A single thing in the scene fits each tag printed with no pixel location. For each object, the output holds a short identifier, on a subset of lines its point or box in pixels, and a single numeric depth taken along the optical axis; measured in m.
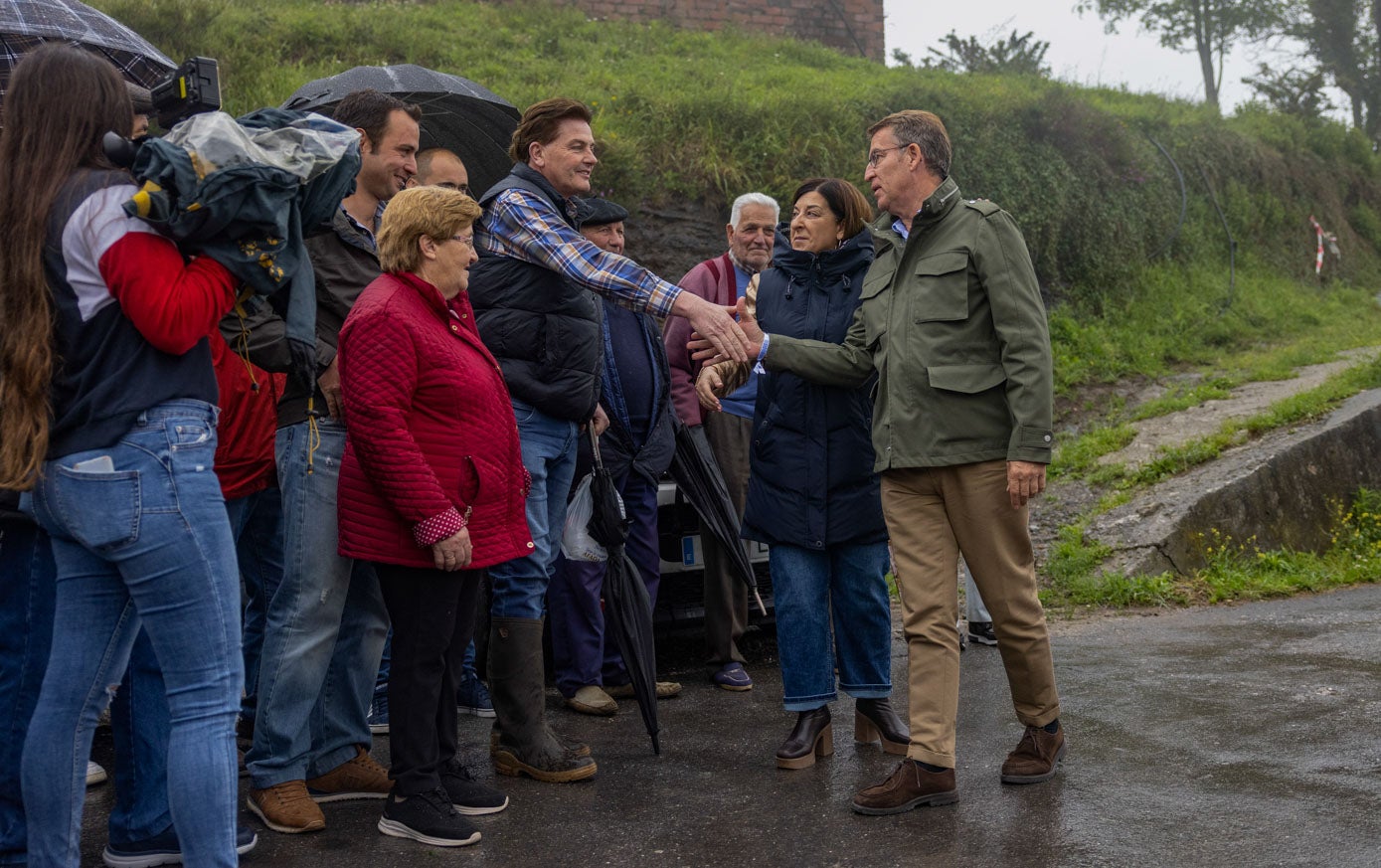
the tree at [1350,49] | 28.16
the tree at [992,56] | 20.11
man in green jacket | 4.22
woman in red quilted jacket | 3.81
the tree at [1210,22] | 30.27
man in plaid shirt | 4.54
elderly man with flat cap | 5.74
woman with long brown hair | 2.92
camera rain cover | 2.92
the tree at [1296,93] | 21.98
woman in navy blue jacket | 4.78
